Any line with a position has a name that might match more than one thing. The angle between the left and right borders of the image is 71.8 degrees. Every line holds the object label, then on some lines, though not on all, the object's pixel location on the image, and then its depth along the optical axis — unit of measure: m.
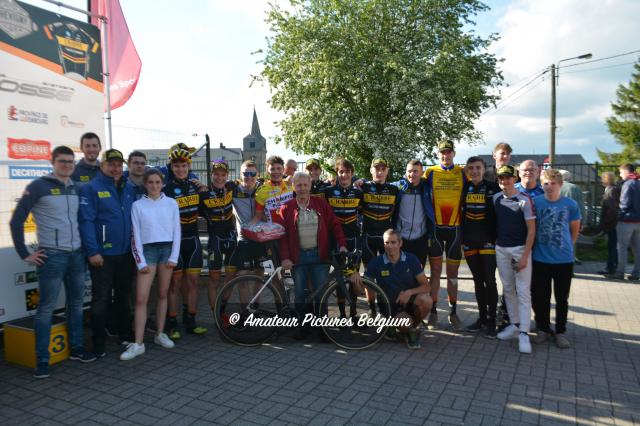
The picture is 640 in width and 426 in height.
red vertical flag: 7.30
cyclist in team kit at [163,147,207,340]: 5.01
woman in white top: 4.46
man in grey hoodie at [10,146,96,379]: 3.93
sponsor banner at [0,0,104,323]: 4.50
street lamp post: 17.84
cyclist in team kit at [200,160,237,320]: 5.21
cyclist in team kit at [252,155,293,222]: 5.30
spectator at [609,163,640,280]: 7.88
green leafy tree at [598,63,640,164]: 35.16
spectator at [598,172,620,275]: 8.32
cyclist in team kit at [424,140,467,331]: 5.25
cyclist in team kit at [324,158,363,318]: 5.34
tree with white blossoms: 21.36
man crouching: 4.63
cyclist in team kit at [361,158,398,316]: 5.25
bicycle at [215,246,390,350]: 4.64
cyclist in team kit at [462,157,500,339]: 5.01
